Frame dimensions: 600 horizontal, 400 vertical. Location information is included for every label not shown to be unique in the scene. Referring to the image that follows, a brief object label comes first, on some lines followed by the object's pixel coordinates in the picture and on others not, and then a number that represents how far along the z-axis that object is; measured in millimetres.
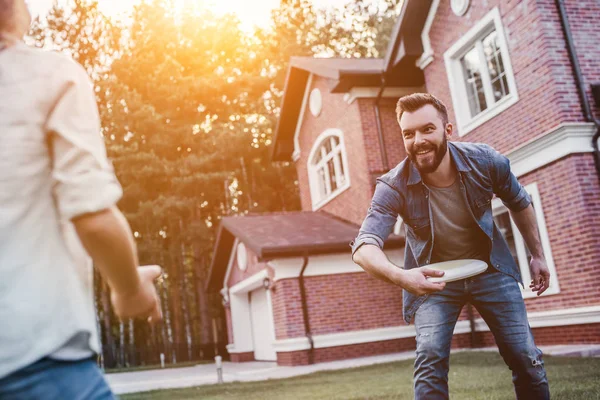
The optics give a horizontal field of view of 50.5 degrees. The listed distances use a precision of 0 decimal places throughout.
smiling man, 3240
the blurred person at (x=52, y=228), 1243
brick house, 10625
